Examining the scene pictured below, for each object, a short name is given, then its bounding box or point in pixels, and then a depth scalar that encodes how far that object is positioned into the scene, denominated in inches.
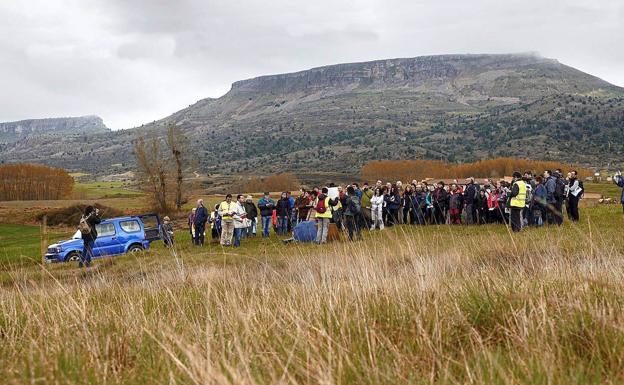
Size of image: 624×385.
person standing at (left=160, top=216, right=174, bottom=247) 814.0
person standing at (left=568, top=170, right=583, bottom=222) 663.1
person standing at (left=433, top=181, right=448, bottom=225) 776.9
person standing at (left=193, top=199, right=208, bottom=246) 781.3
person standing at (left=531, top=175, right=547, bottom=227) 621.3
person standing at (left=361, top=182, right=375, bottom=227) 736.0
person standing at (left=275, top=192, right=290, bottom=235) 852.4
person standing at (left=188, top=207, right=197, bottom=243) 839.1
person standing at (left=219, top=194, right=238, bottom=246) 735.1
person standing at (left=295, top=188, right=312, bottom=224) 835.4
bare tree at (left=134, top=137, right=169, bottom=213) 2283.5
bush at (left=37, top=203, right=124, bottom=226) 2117.1
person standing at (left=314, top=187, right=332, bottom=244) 657.0
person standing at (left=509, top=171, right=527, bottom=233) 574.6
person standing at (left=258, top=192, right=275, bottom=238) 852.6
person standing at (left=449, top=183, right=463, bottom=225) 756.0
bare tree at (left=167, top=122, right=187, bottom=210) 2342.5
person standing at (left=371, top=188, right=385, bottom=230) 801.6
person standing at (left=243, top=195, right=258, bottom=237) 837.2
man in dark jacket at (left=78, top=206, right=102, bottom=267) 570.8
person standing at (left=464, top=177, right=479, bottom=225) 745.6
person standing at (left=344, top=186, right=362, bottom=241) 652.1
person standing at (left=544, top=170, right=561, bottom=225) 653.7
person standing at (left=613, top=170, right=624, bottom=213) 583.5
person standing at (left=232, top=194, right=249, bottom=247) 742.5
